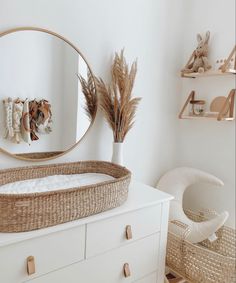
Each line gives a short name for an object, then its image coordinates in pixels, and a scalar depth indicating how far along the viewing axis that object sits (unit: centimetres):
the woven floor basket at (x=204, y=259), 143
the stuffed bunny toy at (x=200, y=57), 189
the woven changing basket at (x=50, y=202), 98
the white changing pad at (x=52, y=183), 120
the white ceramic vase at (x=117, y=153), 161
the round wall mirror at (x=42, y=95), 132
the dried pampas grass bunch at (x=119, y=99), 158
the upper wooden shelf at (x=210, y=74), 172
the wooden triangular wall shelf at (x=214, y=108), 180
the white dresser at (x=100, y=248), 100
